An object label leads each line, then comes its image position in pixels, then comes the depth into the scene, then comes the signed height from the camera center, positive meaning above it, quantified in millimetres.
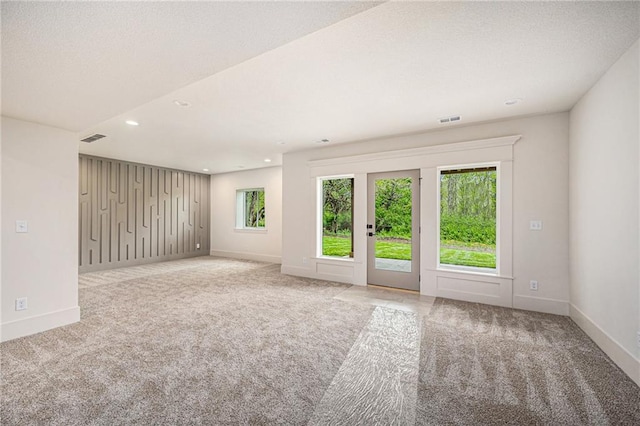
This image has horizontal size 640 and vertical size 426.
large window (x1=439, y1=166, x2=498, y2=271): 4164 -53
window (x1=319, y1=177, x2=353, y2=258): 5418 -50
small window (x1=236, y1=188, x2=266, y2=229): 8145 +135
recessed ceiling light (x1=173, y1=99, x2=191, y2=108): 3266 +1306
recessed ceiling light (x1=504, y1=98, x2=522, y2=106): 3188 +1313
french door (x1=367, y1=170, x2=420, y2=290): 4652 -270
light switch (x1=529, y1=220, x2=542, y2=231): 3707 -150
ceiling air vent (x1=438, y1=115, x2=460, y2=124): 3789 +1317
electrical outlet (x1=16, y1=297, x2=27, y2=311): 2957 -967
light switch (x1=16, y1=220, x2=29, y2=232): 2970 -139
